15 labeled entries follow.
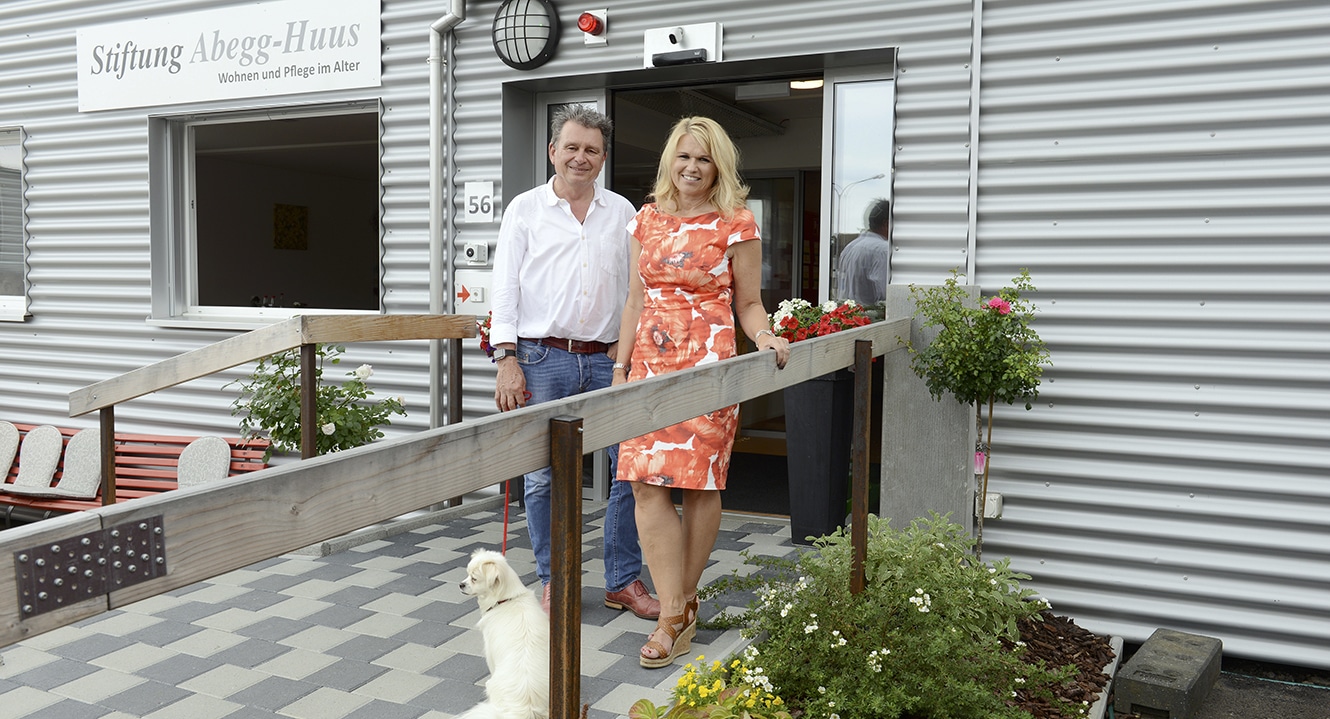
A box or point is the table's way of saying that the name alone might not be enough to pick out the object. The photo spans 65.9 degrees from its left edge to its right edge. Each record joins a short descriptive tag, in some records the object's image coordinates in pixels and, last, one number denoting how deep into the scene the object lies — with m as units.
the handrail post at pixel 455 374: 5.66
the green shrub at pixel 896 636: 2.95
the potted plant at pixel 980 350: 4.07
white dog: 2.72
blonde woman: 3.27
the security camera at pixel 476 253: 5.83
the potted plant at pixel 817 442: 4.92
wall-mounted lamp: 5.55
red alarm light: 5.38
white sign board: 6.09
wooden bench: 6.38
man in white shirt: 3.77
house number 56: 5.82
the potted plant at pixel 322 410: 5.43
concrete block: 3.52
